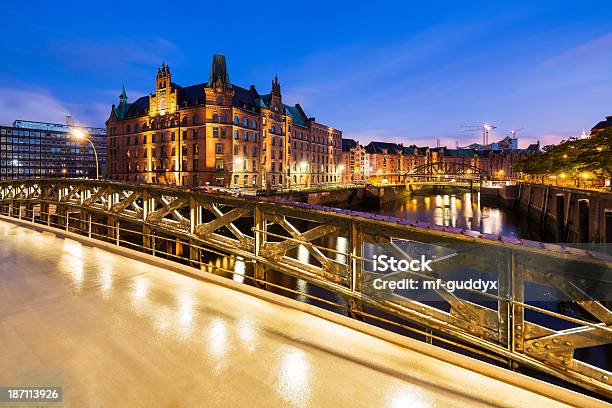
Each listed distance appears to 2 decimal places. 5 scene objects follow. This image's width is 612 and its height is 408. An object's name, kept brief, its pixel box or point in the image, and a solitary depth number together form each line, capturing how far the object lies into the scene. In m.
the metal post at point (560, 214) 38.50
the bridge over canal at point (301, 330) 3.42
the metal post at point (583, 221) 30.89
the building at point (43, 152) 125.56
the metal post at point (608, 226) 24.67
